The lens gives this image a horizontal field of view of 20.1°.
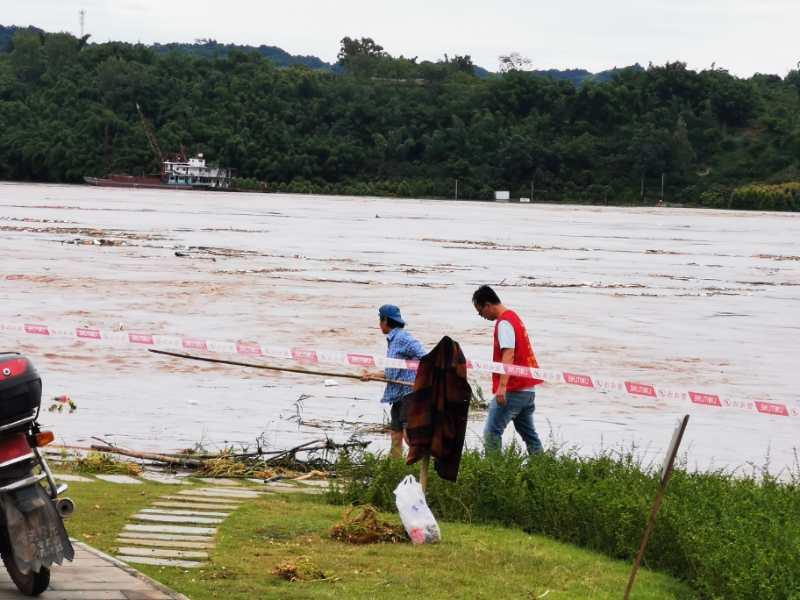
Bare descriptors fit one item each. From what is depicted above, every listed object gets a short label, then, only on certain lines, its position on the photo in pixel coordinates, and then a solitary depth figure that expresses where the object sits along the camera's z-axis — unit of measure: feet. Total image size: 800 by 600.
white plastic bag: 41.70
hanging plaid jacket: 43.81
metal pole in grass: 31.94
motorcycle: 32.72
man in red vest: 54.02
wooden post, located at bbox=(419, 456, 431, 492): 44.60
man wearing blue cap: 56.02
